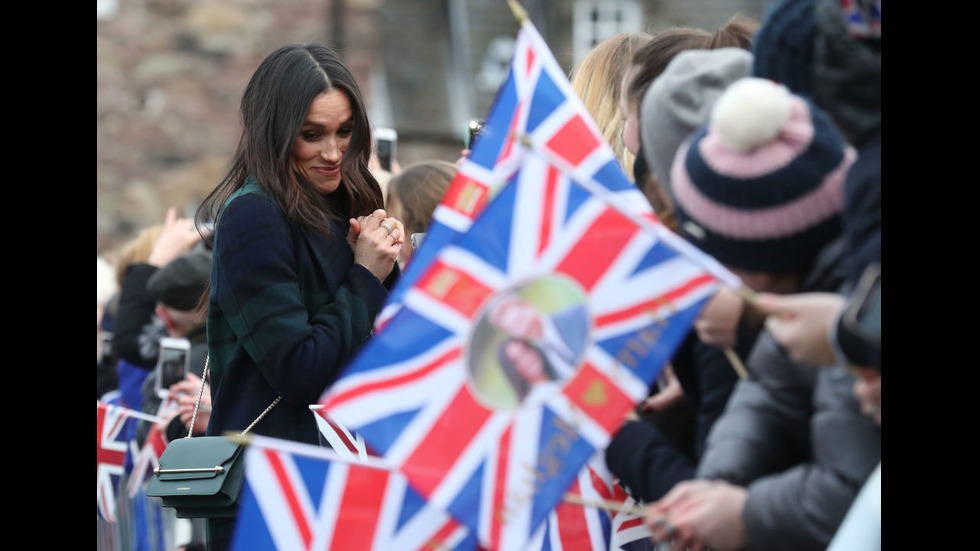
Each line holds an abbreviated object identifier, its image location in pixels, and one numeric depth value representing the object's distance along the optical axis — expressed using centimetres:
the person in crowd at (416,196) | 898
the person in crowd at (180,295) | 1062
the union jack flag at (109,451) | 1080
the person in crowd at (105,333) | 1304
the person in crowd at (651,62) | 614
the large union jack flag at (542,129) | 546
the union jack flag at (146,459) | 1012
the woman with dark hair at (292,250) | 654
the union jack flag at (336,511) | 517
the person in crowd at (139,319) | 1127
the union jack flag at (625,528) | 611
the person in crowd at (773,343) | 443
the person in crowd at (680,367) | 504
